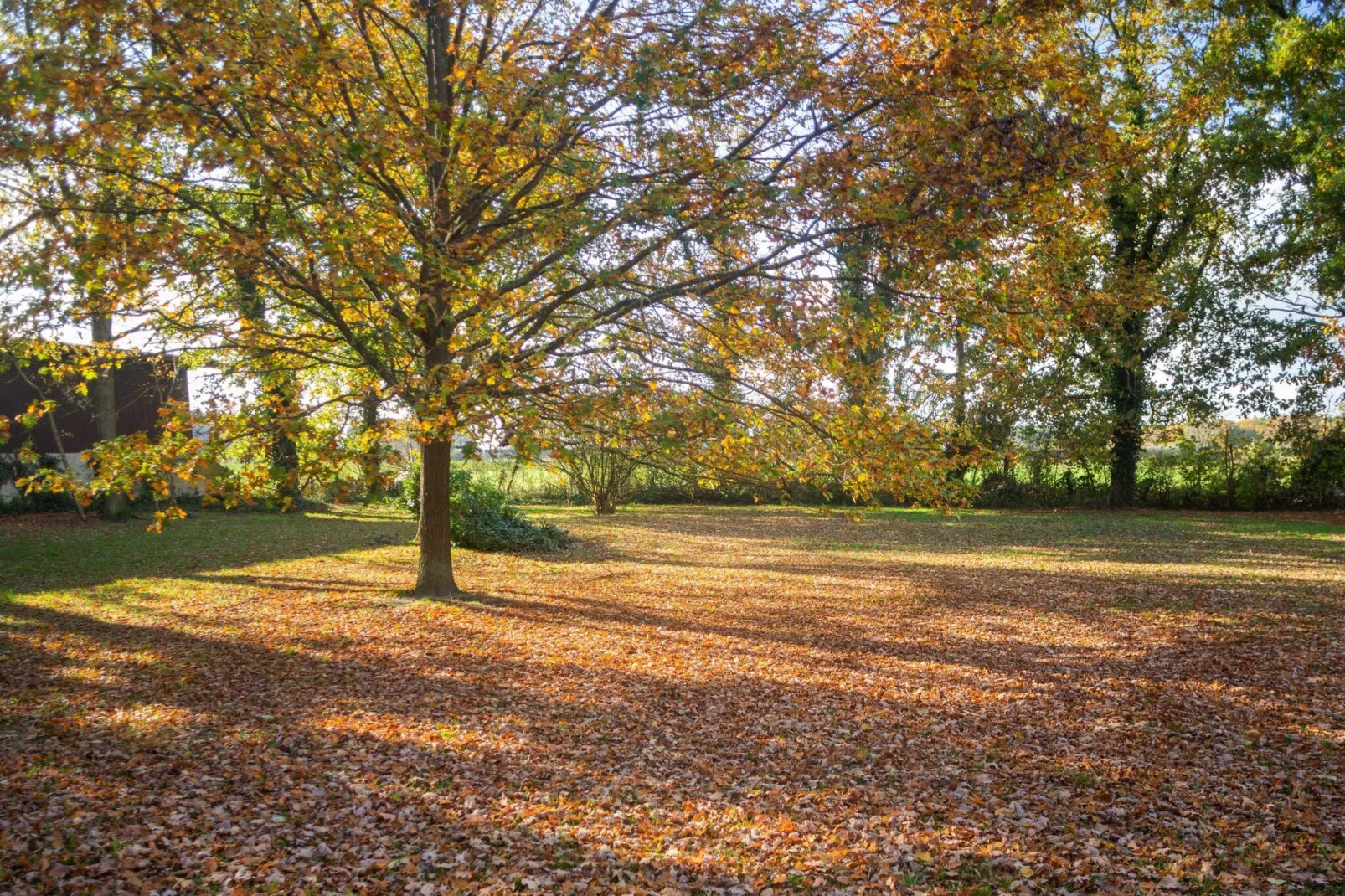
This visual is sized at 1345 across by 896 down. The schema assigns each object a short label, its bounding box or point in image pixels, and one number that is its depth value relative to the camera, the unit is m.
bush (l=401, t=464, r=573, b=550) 15.43
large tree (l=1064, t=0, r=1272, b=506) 18.97
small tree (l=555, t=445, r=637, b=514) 22.42
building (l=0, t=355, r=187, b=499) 20.32
